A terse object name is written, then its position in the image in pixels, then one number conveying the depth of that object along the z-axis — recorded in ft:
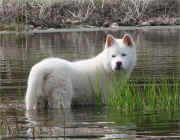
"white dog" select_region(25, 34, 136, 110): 59.77
